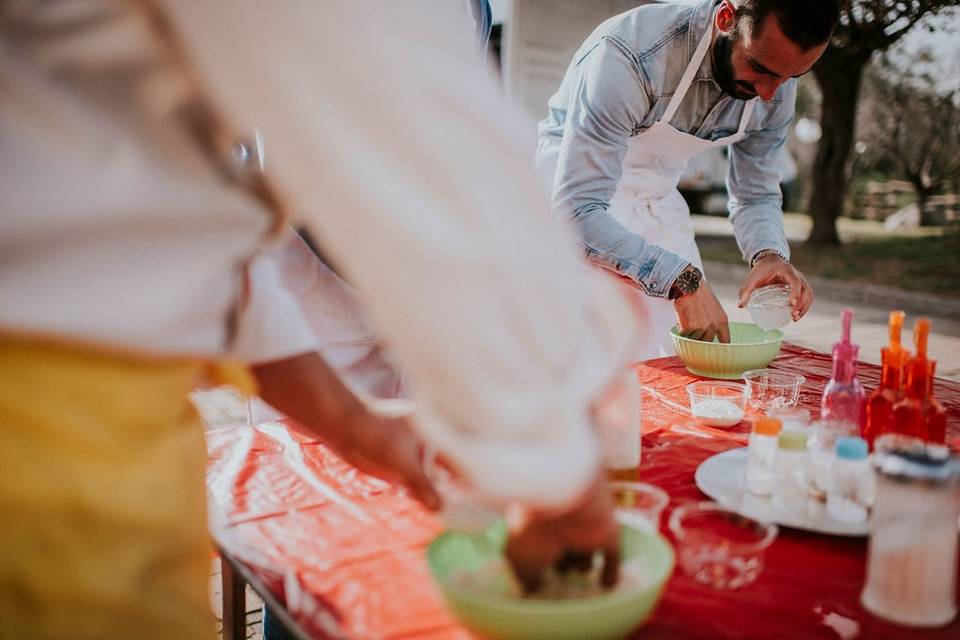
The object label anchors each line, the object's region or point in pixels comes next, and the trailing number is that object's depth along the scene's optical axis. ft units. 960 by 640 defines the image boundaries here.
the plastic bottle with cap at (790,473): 4.11
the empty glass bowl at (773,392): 5.99
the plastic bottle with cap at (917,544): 3.16
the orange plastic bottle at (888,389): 4.82
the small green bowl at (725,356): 6.84
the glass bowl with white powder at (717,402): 5.62
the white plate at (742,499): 3.89
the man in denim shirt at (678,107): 6.79
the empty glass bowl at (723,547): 3.51
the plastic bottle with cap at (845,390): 5.22
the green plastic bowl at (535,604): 2.73
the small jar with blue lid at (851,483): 3.92
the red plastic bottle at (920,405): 4.65
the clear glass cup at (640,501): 3.53
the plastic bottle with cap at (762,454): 4.29
